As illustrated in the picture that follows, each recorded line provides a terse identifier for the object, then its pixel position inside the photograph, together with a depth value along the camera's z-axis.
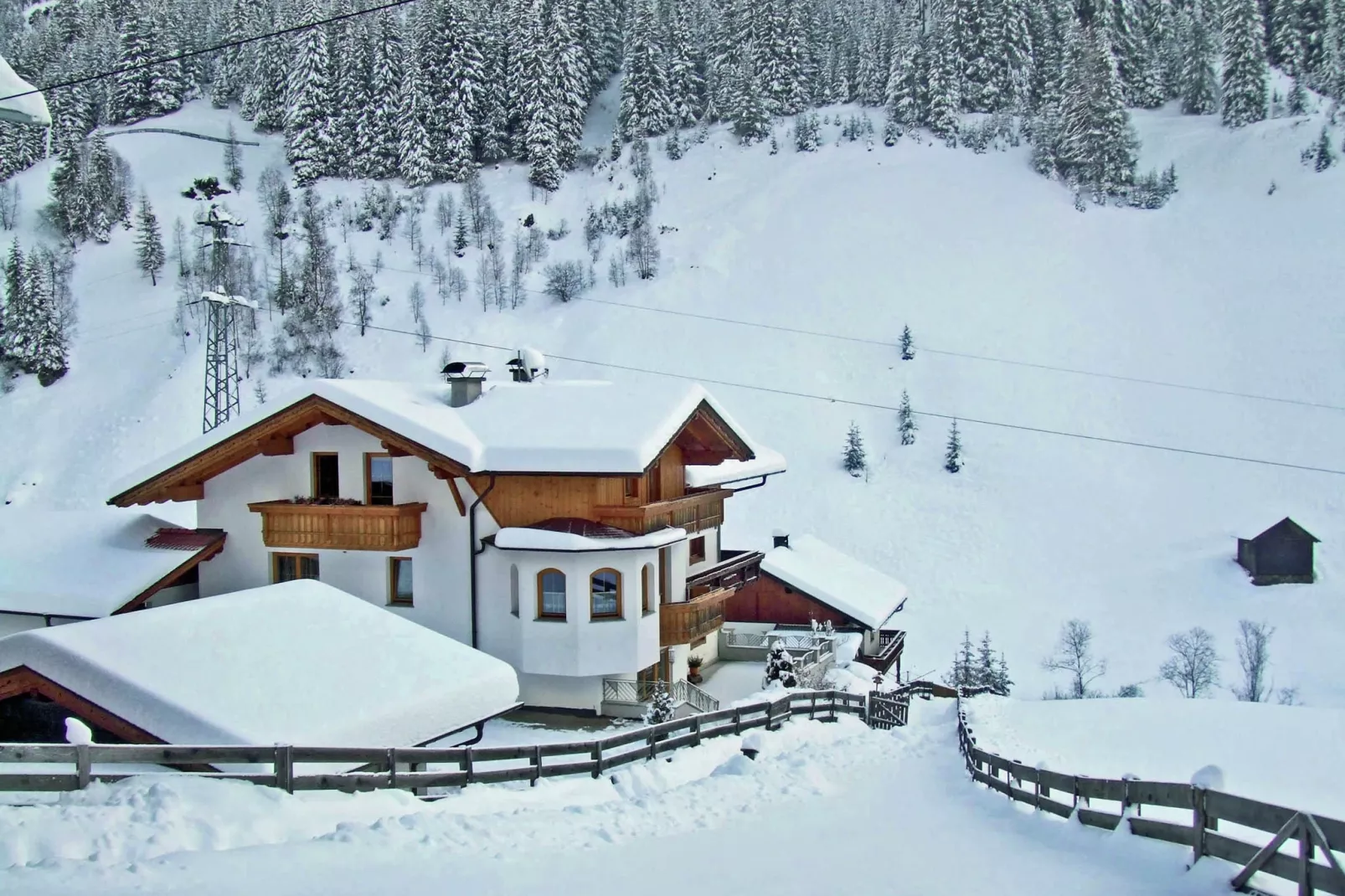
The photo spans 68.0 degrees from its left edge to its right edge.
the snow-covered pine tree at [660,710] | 19.14
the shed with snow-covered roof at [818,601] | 32.03
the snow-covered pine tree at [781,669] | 24.08
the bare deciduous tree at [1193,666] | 35.19
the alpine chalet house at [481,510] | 20.56
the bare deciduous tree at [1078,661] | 36.28
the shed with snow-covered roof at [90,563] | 20.47
